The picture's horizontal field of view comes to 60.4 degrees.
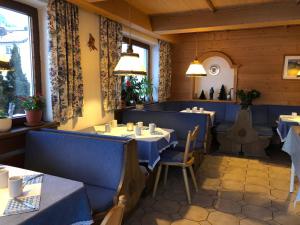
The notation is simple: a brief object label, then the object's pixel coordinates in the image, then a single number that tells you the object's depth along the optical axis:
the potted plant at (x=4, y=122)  2.35
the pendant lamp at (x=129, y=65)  2.61
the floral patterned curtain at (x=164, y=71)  5.62
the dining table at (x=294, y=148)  2.57
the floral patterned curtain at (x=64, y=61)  2.82
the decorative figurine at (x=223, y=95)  5.95
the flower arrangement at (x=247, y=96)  5.50
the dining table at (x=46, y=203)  1.16
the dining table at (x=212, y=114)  4.89
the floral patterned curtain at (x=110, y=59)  3.67
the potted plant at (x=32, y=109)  2.62
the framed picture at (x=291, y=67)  5.34
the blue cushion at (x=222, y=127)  4.82
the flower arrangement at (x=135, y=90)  4.57
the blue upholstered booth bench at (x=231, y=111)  5.05
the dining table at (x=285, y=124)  3.93
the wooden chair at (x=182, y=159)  2.78
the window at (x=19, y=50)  2.58
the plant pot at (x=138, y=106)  4.50
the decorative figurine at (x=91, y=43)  3.51
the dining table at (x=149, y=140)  2.62
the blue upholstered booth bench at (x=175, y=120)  3.80
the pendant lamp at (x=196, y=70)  4.13
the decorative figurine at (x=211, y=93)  6.06
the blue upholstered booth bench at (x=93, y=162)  2.02
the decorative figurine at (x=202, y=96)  6.14
